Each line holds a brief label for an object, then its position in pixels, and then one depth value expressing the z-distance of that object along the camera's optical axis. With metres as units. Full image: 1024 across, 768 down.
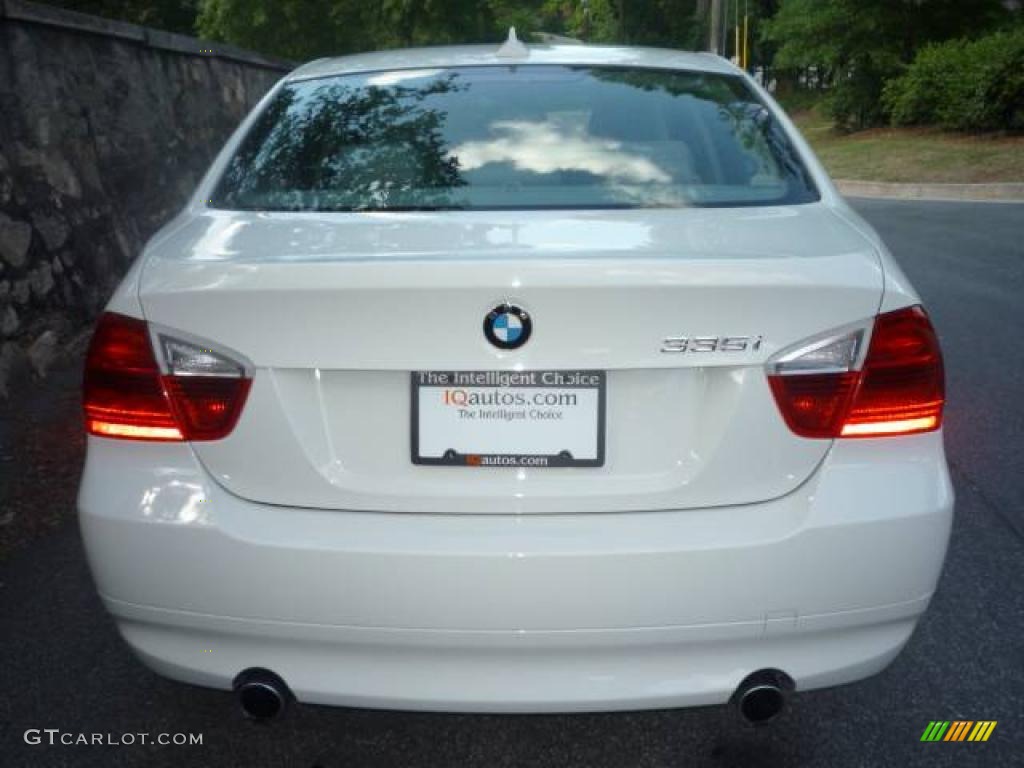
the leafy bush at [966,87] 22.02
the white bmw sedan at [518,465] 1.85
